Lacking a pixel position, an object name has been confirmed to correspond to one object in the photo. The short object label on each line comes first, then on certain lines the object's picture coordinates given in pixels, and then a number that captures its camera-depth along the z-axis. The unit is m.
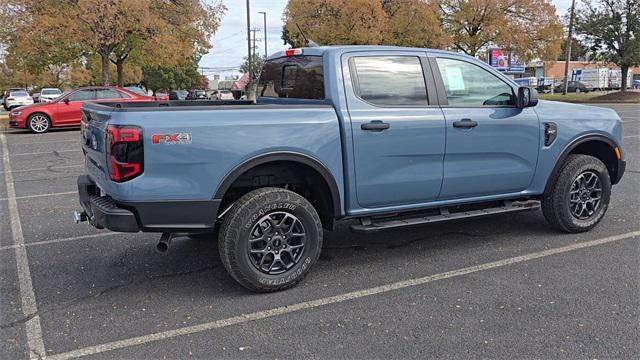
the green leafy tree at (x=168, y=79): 81.50
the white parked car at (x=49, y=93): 41.92
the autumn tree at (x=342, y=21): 32.41
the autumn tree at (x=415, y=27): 33.06
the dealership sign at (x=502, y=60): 39.06
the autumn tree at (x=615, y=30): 33.12
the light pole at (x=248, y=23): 33.97
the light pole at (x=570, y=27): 35.97
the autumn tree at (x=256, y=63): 75.56
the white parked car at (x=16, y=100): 38.25
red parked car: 17.36
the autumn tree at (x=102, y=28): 19.77
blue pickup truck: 3.71
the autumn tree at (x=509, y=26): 35.62
